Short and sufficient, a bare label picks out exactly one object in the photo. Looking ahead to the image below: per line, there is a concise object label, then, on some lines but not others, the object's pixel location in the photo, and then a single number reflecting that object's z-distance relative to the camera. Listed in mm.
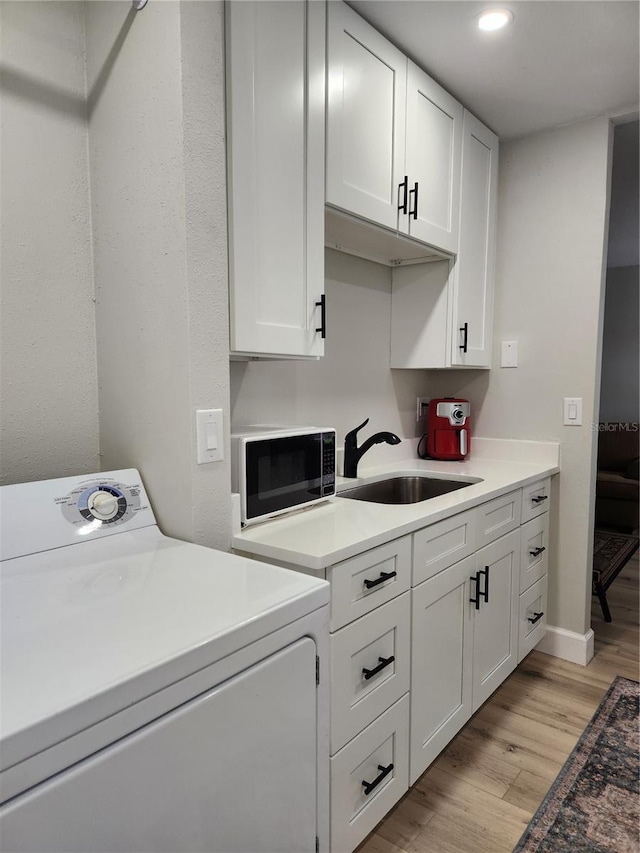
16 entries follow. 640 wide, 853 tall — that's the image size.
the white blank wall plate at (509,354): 2664
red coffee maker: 2600
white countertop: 1266
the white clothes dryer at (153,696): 625
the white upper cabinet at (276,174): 1335
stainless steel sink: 2283
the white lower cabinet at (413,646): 1320
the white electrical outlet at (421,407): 2822
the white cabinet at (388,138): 1641
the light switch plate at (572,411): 2480
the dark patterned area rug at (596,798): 1521
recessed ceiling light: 1676
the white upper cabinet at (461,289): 2361
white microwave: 1432
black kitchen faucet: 2148
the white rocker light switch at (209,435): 1289
